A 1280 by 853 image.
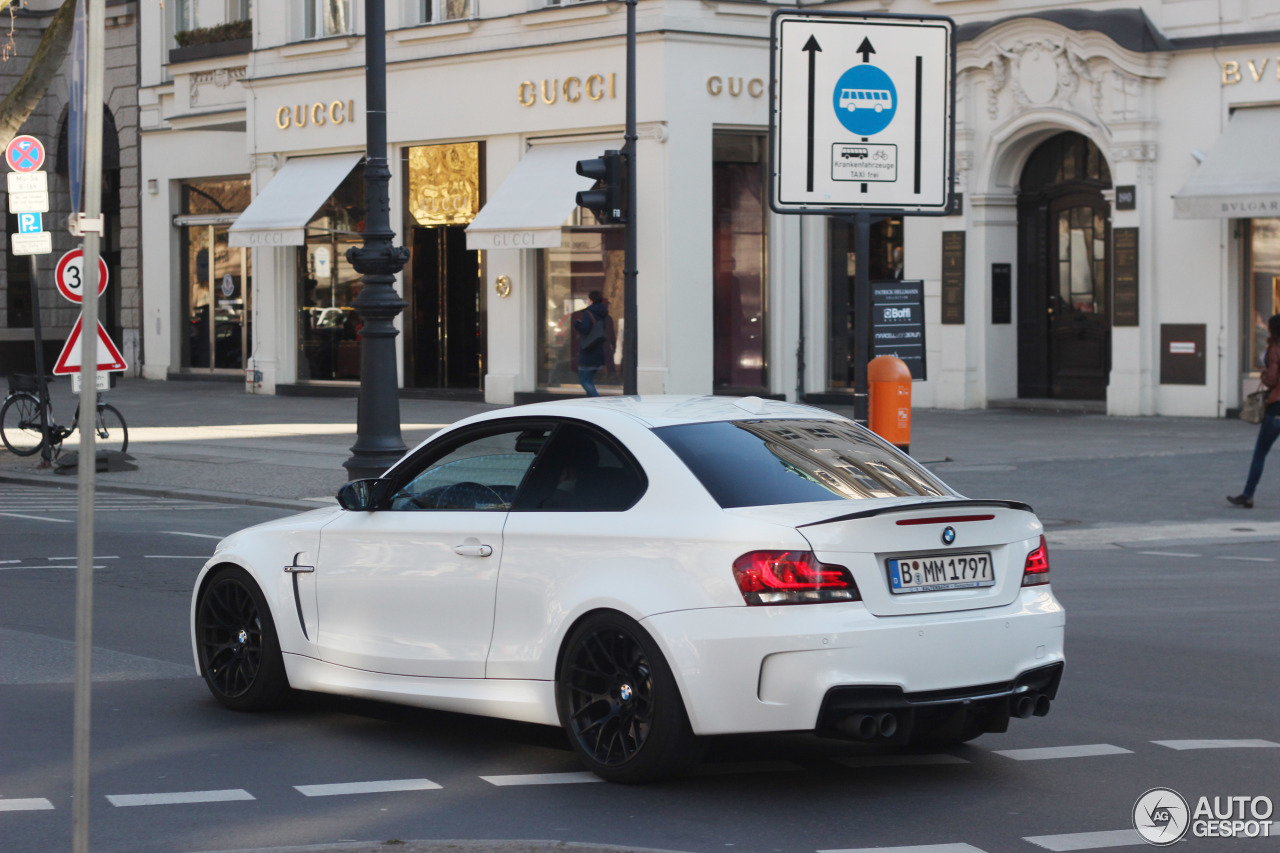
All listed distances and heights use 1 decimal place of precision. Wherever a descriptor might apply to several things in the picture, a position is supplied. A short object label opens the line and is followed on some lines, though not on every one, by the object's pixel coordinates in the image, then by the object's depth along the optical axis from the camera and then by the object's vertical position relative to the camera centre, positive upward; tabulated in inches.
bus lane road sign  614.9 +77.1
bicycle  837.2 -44.2
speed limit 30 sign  748.0 +24.6
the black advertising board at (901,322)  751.7 +2.9
